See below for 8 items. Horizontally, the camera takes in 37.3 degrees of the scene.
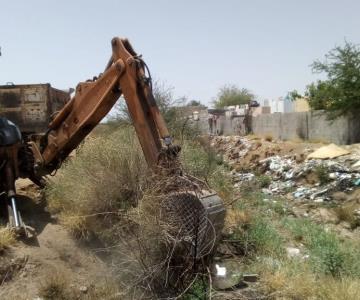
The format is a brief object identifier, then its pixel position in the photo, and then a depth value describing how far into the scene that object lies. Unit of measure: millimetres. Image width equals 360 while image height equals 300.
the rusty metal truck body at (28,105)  10547
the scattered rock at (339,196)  14785
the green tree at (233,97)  69312
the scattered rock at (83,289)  6359
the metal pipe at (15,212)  7311
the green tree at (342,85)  21344
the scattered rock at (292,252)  8101
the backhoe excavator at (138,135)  5996
